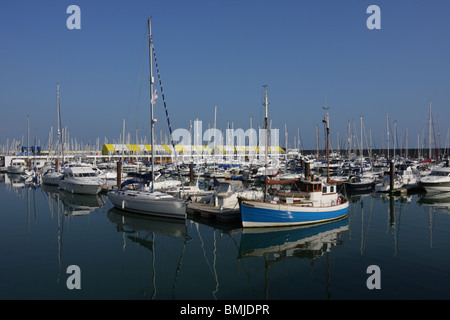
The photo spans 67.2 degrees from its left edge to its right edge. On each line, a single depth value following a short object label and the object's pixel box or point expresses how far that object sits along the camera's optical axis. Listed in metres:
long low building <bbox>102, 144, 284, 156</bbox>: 103.90
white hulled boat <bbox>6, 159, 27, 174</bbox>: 73.52
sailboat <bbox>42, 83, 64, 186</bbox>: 50.04
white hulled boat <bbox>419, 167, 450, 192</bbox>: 41.53
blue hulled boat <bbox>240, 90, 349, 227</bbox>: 23.36
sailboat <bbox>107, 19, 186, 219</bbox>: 25.94
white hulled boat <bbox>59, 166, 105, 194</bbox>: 39.84
